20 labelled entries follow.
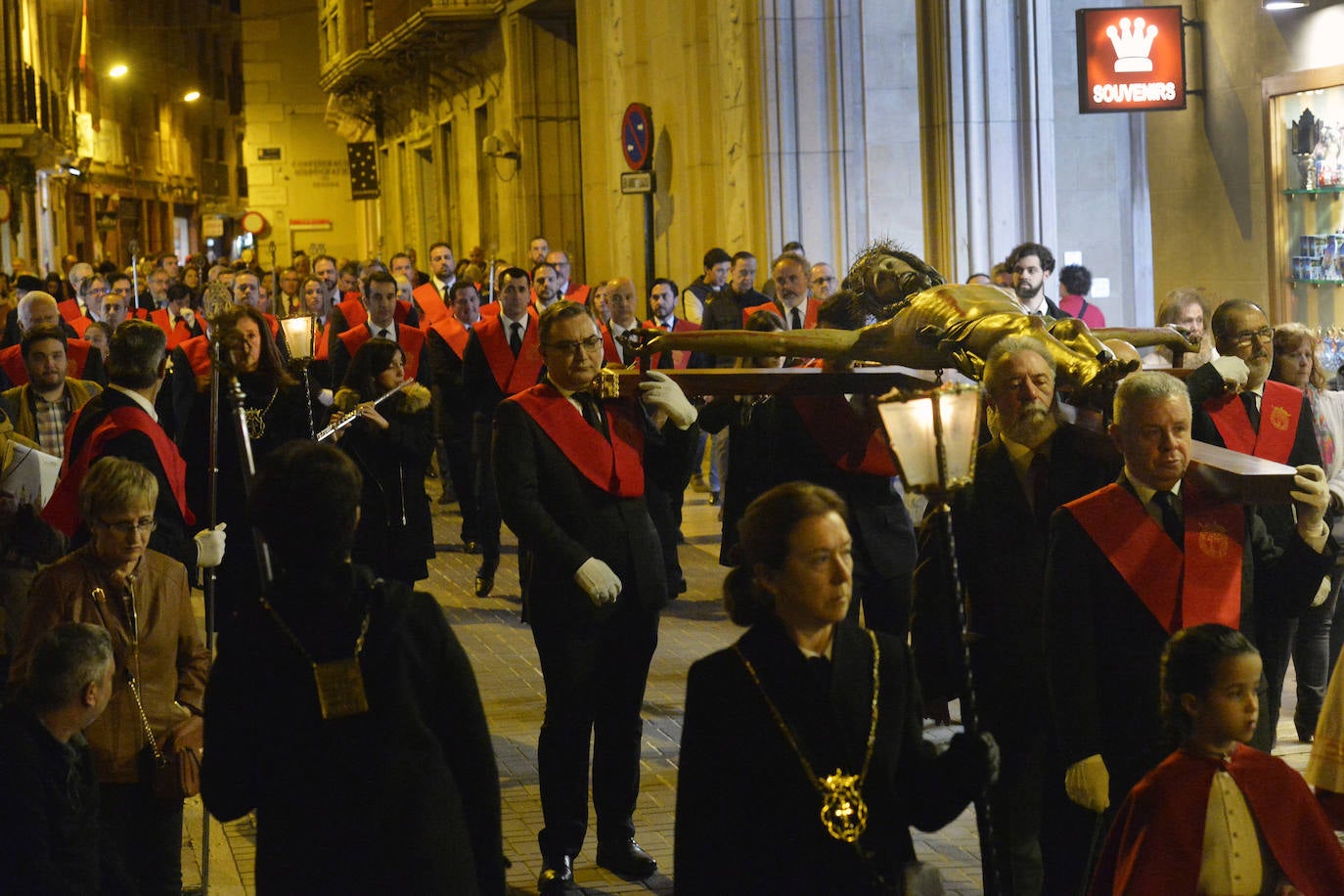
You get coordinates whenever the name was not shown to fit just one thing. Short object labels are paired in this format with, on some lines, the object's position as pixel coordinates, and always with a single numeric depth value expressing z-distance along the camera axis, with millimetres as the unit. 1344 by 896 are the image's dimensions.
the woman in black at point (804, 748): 3631
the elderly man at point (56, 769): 4508
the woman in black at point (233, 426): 7895
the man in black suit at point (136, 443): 6918
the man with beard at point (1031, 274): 11844
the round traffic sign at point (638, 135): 21641
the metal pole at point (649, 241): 22859
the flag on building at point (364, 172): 47656
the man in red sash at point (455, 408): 14055
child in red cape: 4121
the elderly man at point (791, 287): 13508
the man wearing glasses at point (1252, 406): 6641
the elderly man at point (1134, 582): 4898
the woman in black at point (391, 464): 9094
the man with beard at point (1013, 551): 5496
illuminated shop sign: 14391
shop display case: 13344
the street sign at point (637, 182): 22000
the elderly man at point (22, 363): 11898
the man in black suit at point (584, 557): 6359
